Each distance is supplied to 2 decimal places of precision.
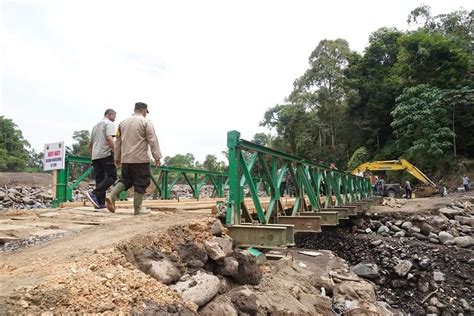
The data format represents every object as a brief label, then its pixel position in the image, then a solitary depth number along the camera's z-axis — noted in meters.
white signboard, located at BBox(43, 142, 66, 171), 7.18
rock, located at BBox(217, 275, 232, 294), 3.36
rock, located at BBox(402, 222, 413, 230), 12.95
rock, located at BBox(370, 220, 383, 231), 13.36
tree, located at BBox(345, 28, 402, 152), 28.91
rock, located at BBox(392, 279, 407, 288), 8.41
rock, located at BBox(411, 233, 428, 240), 11.92
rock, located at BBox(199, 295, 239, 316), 2.82
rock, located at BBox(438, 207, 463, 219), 14.16
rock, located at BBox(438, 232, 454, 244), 11.21
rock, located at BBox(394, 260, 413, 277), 8.77
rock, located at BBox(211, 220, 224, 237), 4.18
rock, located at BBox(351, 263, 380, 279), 8.33
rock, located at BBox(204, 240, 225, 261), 3.64
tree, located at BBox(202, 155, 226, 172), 37.55
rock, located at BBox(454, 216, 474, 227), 13.20
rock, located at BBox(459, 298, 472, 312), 7.44
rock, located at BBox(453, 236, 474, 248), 10.62
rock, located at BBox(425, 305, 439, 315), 7.26
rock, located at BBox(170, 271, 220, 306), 2.79
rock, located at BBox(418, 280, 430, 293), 8.14
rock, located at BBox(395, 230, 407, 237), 12.25
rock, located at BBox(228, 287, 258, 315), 3.22
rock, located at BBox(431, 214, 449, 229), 12.73
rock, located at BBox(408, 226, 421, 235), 12.46
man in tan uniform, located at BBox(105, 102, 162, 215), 4.66
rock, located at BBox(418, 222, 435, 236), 12.35
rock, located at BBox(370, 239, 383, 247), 10.92
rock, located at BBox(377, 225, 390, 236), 12.53
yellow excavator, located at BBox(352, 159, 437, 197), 19.38
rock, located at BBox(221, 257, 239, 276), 3.68
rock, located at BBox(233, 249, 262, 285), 3.92
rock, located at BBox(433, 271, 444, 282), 8.53
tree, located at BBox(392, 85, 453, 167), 21.88
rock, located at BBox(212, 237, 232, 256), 3.93
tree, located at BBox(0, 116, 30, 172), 34.09
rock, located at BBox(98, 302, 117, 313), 2.13
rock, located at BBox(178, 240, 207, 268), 3.36
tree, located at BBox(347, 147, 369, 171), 29.11
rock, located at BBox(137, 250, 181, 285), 2.84
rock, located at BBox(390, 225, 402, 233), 12.88
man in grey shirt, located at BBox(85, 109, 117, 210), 5.73
